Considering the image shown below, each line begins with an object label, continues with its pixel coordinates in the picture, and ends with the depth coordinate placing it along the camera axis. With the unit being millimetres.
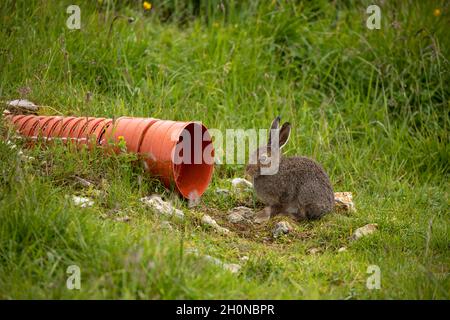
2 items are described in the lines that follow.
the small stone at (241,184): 6281
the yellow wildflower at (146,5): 8004
